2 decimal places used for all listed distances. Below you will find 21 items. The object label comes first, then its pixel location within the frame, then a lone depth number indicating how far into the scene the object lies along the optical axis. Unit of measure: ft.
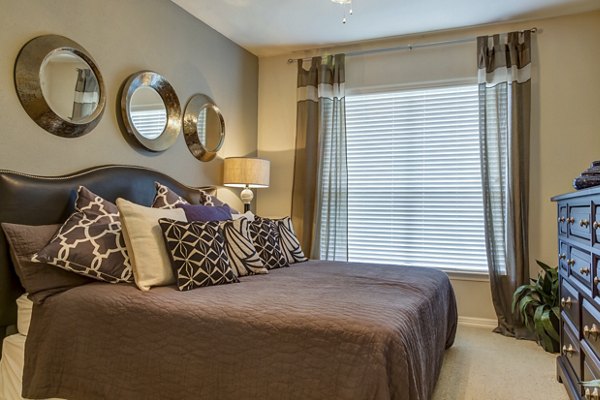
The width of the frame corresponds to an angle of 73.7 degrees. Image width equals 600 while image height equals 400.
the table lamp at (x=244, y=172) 11.69
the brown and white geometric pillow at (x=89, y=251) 6.15
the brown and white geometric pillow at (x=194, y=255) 6.41
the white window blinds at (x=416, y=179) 11.75
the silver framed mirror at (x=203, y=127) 10.94
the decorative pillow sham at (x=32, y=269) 6.08
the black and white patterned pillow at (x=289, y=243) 9.56
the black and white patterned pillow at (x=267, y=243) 8.75
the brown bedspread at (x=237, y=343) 4.37
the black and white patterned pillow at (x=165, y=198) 8.40
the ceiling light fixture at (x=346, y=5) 10.04
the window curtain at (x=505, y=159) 10.78
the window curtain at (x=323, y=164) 12.79
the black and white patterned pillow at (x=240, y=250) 7.77
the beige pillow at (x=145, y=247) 6.34
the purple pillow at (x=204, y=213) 8.20
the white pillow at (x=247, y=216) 9.42
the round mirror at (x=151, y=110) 8.95
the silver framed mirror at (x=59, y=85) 6.97
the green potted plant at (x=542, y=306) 9.36
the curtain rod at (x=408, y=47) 11.70
